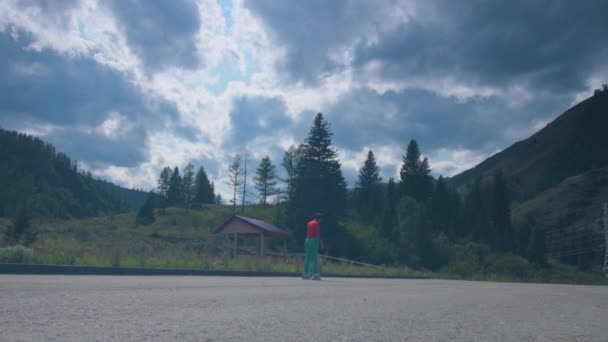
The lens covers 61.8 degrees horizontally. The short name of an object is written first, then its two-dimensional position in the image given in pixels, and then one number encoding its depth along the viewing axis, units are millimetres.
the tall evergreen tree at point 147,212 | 73875
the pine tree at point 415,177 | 73750
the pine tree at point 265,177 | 82312
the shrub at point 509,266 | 53522
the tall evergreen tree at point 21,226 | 28625
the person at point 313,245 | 14641
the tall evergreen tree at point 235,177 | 73000
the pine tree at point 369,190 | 84812
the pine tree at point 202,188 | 113312
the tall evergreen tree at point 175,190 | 108250
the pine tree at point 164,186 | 106500
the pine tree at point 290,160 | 76056
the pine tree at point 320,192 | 46906
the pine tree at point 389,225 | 55625
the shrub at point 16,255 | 12805
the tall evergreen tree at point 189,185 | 97438
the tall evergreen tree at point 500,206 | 94950
